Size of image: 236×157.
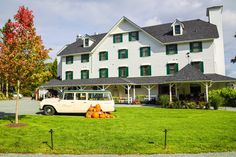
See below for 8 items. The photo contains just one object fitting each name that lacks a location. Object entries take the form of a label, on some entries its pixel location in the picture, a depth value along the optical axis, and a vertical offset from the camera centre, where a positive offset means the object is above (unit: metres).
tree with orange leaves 12.65 +2.41
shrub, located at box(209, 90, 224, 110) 22.81 -1.01
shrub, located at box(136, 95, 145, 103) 31.69 -0.88
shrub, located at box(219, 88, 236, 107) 25.31 -0.60
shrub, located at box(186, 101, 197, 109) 23.69 -1.38
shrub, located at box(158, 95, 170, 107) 25.28 -0.96
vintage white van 18.03 -0.75
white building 29.62 +4.69
